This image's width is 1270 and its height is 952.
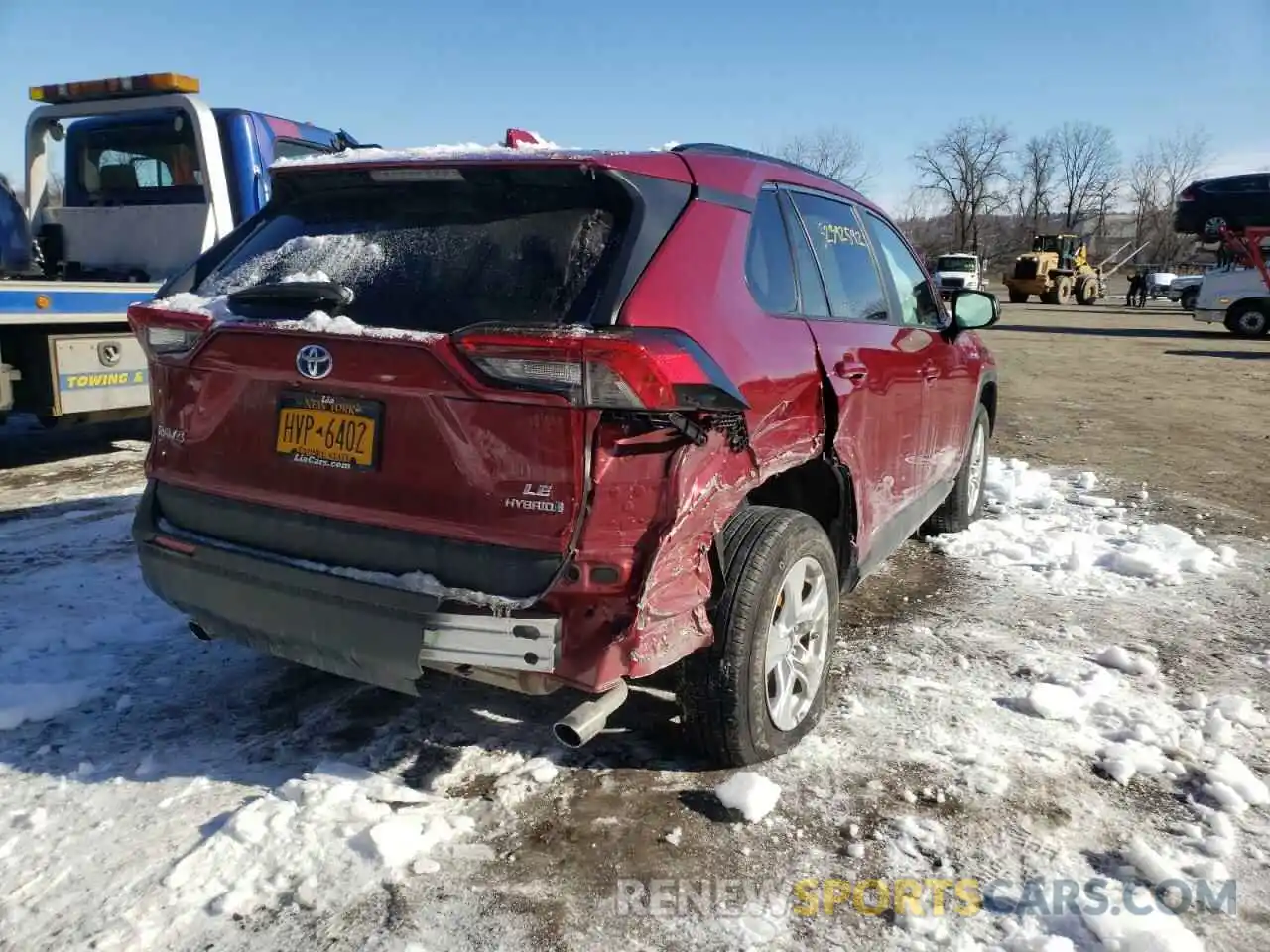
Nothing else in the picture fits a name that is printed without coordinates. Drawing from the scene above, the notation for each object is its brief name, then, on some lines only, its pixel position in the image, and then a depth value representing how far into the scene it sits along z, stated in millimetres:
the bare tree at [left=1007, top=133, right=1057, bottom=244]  86375
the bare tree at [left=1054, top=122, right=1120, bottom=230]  89438
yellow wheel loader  40656
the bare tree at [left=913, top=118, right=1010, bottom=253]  79875
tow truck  6406
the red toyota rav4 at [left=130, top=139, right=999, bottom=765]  2412
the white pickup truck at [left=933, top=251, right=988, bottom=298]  41912
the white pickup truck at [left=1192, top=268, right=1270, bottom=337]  23250
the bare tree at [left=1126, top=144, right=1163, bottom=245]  85562
